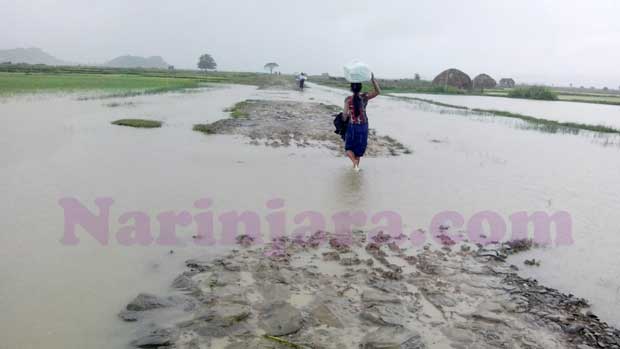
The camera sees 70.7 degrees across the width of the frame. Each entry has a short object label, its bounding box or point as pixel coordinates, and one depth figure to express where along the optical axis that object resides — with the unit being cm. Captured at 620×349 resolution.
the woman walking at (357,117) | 762
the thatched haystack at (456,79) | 5231
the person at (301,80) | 4128
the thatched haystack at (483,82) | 5801
